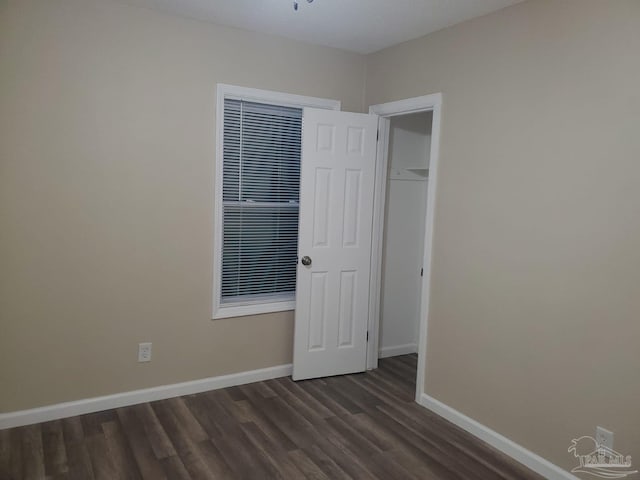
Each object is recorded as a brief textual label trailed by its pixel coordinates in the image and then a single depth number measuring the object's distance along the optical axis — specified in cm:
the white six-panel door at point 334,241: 359
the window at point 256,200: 346
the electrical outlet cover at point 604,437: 229
